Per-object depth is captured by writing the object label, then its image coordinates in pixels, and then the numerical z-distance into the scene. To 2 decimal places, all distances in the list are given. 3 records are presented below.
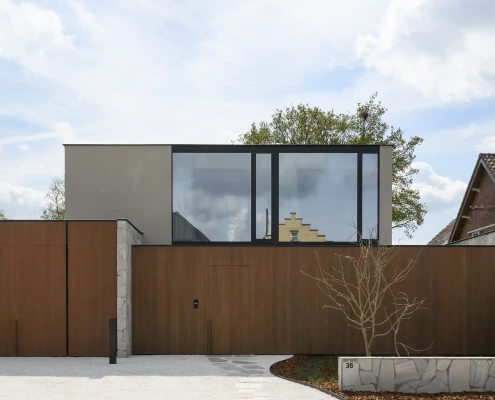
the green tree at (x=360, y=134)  30.95
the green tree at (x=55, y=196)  34.75
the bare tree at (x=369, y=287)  13.78
